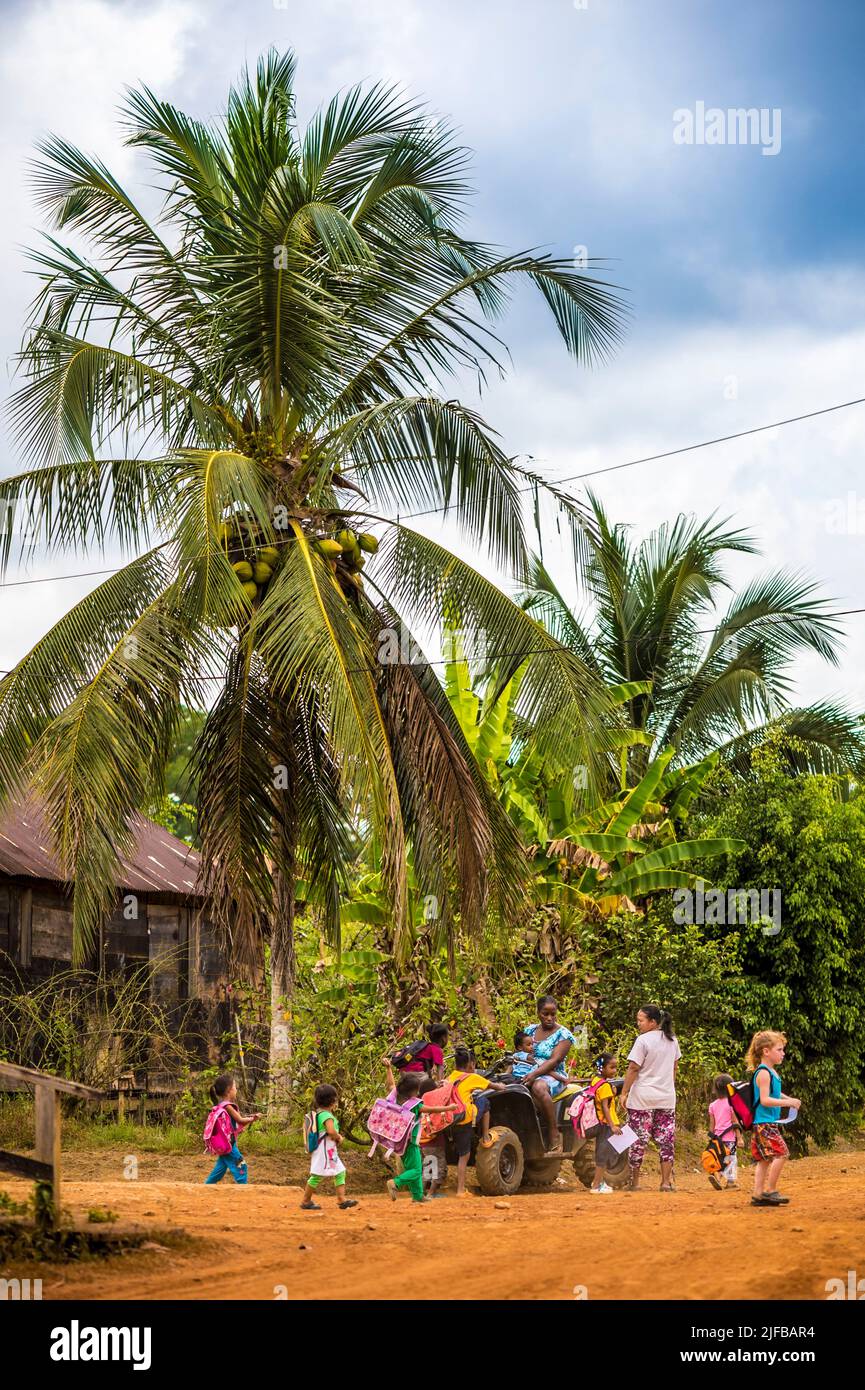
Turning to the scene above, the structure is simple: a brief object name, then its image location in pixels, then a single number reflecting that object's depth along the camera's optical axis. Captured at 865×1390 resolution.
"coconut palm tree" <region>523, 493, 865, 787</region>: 23.02
